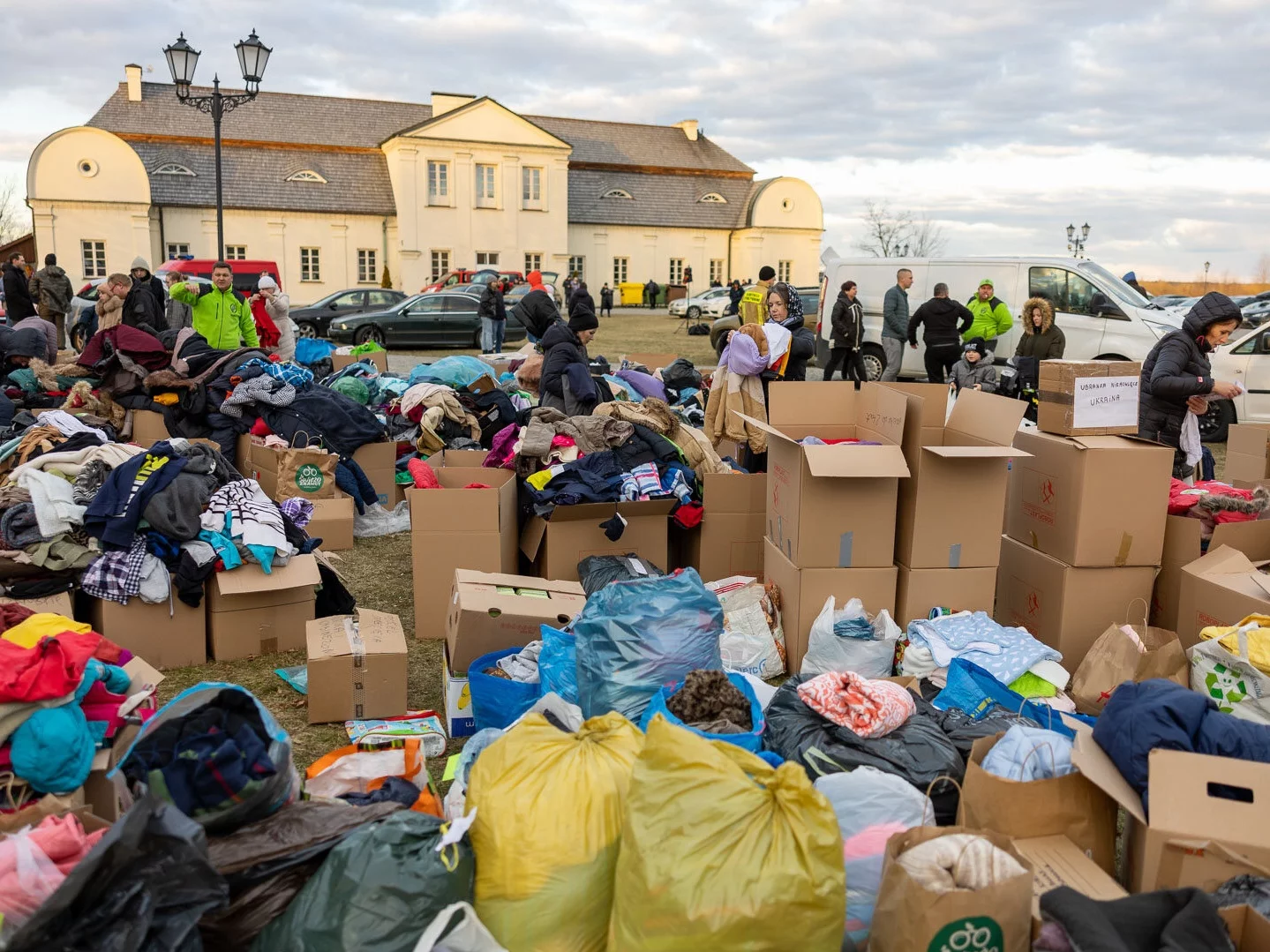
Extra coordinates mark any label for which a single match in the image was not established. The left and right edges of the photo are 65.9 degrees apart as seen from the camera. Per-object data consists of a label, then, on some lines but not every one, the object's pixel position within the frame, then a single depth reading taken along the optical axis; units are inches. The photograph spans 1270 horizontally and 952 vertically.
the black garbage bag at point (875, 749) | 113.9
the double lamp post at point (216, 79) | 452.8
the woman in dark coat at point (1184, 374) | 193.6
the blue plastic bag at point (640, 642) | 133.0
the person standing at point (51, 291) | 601.0
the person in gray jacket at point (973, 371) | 369.9
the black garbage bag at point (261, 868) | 89.1
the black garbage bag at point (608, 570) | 193.2
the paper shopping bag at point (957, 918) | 82.0
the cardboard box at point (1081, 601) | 167.5
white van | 434.9
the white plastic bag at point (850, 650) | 161.0
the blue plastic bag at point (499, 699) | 142.6
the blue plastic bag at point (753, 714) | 114.7
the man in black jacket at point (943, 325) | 428.1
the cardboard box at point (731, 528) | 210.5
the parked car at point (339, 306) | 736.4
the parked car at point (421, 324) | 724.7
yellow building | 1158.3
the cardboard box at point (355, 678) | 156.6
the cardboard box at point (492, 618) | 162.9
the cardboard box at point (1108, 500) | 164.6
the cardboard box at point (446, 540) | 194.1
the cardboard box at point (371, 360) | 431.2
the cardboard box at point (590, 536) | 203.2
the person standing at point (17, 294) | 543.1
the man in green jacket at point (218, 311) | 346.6
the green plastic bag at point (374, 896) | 87.1
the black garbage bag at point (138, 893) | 74.4
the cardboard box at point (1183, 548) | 170.7
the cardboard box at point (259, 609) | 181.6
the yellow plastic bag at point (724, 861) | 80.4
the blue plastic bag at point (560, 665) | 143.5
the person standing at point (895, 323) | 465.4
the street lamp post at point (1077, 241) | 1295.5
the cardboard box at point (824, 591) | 168.6
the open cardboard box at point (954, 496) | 166.1
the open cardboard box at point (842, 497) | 161.9
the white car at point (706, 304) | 1088.2
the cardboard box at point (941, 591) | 169.6
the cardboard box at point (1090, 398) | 172.9
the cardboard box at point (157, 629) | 176.9
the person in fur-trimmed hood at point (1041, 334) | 370.6
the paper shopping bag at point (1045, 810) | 102.4
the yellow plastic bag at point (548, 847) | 89.0
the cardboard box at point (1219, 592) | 151.6
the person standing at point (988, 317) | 429.1
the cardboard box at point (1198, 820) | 93.5
